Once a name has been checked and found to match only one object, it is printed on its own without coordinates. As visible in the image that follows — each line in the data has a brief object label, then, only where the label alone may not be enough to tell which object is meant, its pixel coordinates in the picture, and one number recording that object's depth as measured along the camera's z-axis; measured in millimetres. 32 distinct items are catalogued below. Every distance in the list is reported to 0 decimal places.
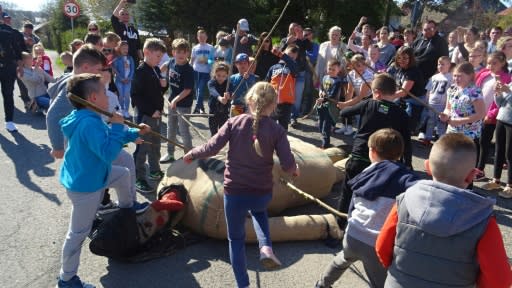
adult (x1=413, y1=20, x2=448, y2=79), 8305
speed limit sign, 16219
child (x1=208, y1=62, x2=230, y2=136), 6254
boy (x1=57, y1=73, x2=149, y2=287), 3021
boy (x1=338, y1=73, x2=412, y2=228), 3861
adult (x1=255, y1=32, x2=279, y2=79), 8938
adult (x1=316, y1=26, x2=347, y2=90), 8570
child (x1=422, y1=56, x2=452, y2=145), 7238
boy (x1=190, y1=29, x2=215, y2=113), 9490
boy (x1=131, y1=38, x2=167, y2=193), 5219
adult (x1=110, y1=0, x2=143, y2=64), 9391
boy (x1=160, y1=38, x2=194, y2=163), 5934
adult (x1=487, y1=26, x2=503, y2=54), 8888
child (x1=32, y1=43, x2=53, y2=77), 10164
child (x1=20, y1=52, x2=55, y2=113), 9219
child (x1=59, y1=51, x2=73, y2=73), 8211
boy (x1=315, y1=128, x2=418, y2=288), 2639
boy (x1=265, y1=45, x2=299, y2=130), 7102
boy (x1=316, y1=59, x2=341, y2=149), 7090
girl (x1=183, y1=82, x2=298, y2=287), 3066
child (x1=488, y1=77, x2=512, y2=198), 5266
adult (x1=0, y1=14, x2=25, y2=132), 7766
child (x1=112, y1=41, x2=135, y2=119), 8629
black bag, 3527
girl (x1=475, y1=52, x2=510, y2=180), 5371
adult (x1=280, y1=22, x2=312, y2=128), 8750
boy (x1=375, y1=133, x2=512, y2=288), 1951
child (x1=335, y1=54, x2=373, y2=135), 6637
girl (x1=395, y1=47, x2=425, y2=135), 6199
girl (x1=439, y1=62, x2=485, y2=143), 4969
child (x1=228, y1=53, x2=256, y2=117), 6113
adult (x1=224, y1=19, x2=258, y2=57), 9147
